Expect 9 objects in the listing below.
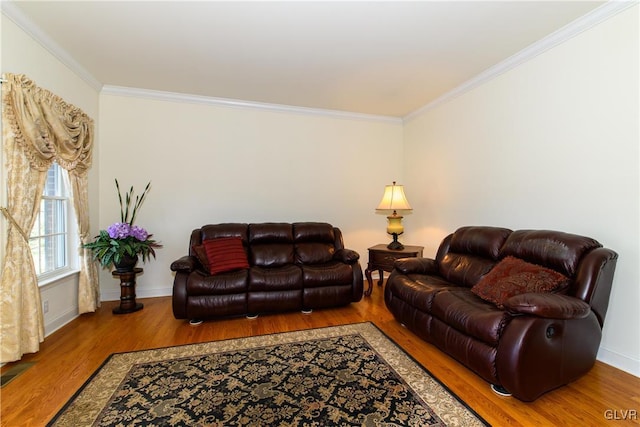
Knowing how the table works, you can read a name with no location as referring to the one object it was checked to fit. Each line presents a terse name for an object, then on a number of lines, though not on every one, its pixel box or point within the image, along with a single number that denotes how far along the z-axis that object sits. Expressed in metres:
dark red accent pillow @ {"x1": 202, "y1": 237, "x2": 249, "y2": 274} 3.21
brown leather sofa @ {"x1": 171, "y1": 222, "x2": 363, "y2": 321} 2.98
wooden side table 3.75
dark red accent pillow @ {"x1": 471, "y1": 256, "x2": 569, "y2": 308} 2.05
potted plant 3.07
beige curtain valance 2.24
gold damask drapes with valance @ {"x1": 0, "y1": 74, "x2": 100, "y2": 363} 2.18
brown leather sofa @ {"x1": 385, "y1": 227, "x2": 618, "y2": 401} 1.73
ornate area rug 1.67
